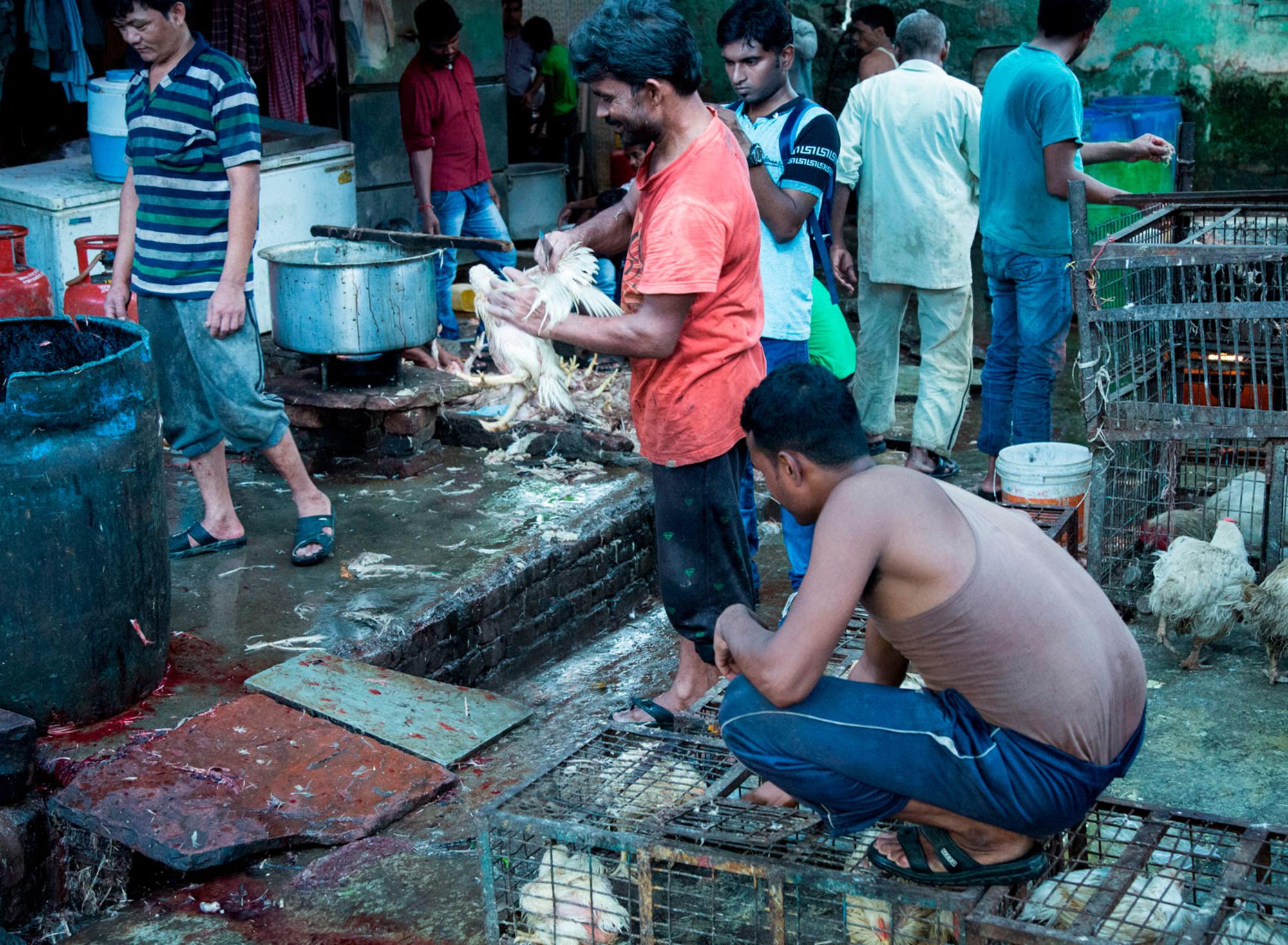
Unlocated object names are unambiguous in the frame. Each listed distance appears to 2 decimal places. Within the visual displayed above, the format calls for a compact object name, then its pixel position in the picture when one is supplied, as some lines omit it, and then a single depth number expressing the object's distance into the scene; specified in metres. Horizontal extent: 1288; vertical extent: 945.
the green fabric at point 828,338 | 4.99
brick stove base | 6.54
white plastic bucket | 5.32
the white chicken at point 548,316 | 3.88
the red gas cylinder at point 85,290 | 6.50
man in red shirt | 8.50
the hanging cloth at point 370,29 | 8.91
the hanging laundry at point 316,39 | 8.74
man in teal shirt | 5.71
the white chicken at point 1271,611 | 4.41
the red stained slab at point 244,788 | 3.63
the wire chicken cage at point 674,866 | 2.78
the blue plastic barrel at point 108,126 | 7.15
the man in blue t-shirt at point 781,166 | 4.47
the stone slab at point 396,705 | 4.18
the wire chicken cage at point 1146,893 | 2.57
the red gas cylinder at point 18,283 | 6.23
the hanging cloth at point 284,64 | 8.66
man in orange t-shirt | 3.45
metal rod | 6.52
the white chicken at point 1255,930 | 2.59
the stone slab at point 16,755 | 3.72
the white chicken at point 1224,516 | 5.25
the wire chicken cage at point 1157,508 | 5.00
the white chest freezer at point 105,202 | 7.07
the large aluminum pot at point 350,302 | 6.16
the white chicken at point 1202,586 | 4.52
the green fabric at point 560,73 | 13.05
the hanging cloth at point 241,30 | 8.55
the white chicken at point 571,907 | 3.02
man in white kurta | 6.55
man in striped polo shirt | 4.91
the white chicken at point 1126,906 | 2.66
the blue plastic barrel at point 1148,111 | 9.59
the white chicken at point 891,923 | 2.74
